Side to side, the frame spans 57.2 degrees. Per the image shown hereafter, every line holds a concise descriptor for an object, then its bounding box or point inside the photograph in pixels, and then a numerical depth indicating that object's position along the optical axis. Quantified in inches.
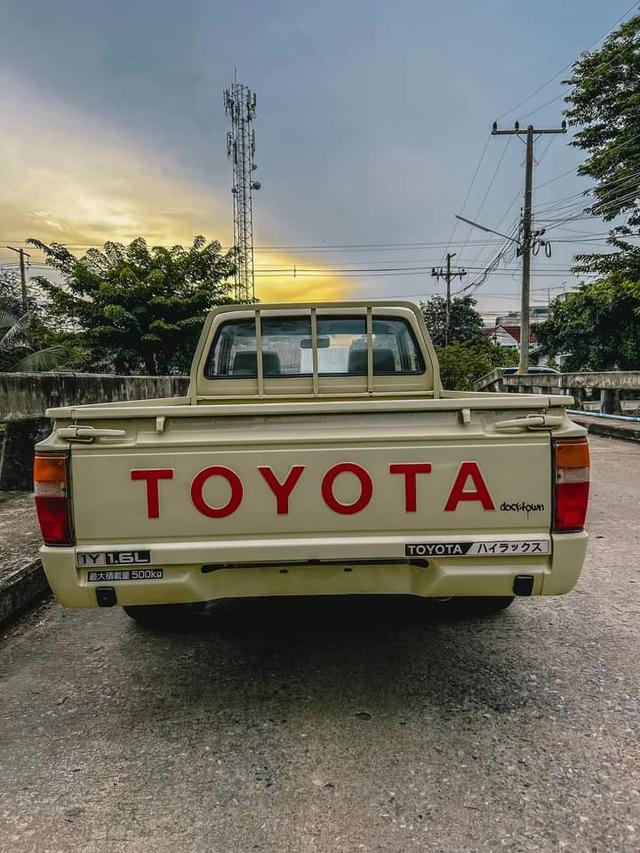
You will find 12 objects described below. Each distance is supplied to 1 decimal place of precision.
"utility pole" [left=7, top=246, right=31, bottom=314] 1676.3
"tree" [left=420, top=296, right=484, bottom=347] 2038.6
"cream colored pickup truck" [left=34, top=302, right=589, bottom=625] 87.9
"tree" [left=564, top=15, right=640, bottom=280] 845.4
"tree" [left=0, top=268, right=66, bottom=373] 612.4
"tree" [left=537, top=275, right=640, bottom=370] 943.7
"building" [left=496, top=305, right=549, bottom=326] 3782.5
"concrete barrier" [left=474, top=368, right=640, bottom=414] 476.7
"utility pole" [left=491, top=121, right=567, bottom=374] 968.9
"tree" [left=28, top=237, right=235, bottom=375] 732.7
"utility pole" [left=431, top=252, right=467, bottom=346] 1945.1
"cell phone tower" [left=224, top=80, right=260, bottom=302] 1315.2
